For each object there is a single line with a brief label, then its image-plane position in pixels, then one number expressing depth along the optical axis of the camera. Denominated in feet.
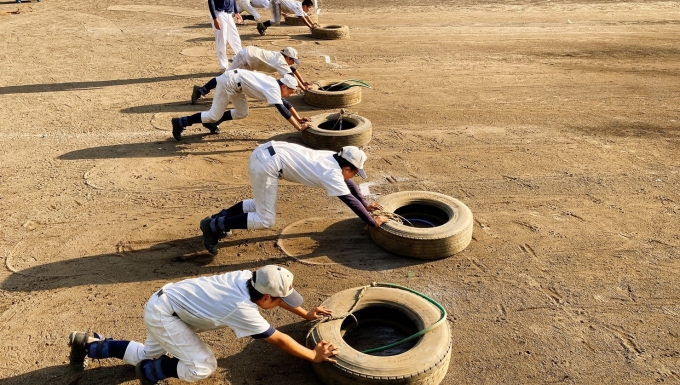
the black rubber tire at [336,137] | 34.78
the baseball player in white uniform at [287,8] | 63.21
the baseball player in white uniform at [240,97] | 32.35
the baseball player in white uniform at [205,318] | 16.29
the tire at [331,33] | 61.98
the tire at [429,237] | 24.35
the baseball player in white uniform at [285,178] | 23.40
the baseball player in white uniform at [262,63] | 40.45
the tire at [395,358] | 17.08
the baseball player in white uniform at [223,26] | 46.37
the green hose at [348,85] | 44.04
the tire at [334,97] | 42.65
